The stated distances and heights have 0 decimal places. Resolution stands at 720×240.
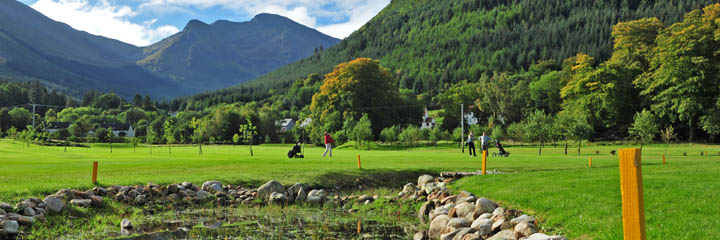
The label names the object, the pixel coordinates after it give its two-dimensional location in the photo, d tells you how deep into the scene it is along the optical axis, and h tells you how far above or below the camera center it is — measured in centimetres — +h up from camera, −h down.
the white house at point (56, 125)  15875 +302
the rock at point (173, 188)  1984 -227
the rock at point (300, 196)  2050 -263
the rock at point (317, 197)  2014 -262
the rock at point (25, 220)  1339 -254
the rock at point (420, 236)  1347 -286
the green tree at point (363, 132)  7919 +106
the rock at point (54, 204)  1480 -226
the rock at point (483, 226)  1189 -225
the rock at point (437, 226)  1383 -263
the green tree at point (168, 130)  6100 +69
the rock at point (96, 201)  1658 -241
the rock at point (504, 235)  1072 -224
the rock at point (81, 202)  1580 -236
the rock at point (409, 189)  2069 -227
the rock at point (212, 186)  2080 -229
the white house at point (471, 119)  15275 +684
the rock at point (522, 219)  1141 -197
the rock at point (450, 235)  1248 -259
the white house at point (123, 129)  17508 +211
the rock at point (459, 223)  1327 -241
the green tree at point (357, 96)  9525 +889
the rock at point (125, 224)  1470 -287
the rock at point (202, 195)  1978 -257
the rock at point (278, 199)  1988 -268
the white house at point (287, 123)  16312 +501
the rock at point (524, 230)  1052 -206
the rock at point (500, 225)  1160 -215
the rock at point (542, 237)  906 -195
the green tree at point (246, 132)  4961 +49
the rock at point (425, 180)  2155 -192
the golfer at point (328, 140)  3691 -20
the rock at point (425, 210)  1696 -267
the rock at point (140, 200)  1828 -258
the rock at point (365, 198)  2022 -266
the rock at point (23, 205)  1403 -221
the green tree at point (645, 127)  5309 +174
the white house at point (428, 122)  15162 +574
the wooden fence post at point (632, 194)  523 -60
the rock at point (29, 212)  1391 -238
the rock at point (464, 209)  1416 -217
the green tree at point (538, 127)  5662 +175
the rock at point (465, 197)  1545 -197
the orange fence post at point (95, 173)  1883 -160
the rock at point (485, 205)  1353 -194
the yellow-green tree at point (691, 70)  6481 +1042
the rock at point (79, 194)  1637 -216
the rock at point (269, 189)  2047 -234
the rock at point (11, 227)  1270 -260
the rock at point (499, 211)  1274 -201
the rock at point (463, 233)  1210 -247
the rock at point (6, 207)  1371 -220
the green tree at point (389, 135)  8631 +68
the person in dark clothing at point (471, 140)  3620 -3
